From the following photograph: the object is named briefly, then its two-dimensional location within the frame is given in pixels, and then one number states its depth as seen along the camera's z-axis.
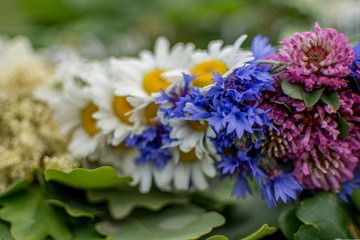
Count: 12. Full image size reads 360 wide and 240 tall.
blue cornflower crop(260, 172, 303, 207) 0.30
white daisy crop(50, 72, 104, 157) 0.35
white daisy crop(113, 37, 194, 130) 0.33
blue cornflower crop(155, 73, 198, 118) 0.31
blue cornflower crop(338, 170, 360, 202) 0.32
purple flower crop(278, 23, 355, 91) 0.30
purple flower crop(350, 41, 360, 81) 0.30
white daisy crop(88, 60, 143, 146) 0.33
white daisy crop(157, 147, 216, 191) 0.34
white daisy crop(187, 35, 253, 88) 0.31
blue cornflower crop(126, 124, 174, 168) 0.33
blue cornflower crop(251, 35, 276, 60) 0.32
